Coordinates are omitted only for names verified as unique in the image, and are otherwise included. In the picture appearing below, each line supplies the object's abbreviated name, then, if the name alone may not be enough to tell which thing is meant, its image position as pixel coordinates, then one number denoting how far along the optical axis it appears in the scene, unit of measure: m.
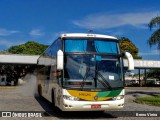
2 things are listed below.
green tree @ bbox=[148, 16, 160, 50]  12.80
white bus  6.16
